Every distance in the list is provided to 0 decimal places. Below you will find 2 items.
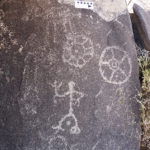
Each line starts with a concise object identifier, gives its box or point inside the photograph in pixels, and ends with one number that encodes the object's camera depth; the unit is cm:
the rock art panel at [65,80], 173
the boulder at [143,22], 219
